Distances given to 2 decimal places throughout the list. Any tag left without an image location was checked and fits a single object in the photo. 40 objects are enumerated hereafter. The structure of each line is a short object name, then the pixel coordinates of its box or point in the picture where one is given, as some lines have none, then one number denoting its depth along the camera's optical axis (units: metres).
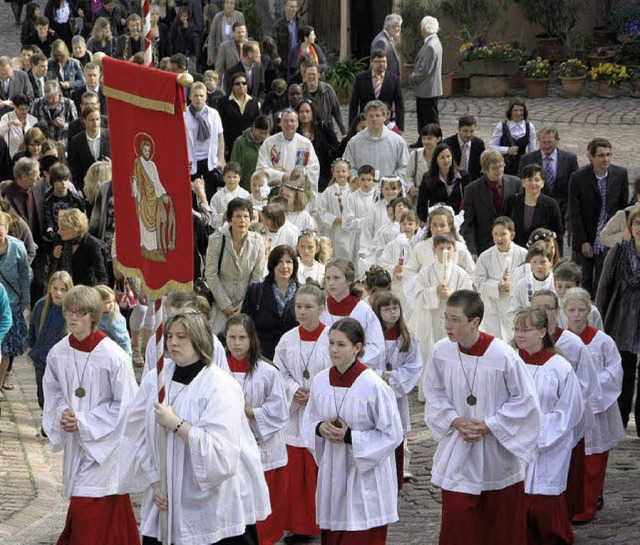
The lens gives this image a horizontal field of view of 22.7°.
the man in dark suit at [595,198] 16.36
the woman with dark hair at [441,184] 17.23
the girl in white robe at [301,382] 11.55
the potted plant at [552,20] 29.53
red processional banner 8.52
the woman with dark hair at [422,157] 18.16
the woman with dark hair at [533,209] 15.96
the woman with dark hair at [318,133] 19.12
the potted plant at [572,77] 28.25
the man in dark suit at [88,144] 17.97
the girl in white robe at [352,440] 10.27
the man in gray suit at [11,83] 20.50
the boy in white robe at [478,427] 10.30
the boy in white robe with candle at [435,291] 14.88
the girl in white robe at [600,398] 11.91
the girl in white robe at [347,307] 11.82
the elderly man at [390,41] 21.43
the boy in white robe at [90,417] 10.52
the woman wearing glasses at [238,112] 20.20
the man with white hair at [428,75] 22.38
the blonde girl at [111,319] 12.45
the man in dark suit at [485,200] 16.55
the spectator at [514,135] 18.67
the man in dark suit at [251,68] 21.12
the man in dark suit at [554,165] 17.44
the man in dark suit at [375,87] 20.34
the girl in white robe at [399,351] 12.32
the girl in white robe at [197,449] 8.73
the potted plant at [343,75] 27.20
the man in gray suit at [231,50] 22.11
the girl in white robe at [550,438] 10.98
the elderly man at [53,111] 19.25
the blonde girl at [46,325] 13.04
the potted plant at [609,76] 28.42
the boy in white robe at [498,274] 14.93
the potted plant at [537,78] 28.19
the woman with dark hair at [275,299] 12.85
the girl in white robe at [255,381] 10.92
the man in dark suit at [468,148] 18.36
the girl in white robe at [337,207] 17.52
